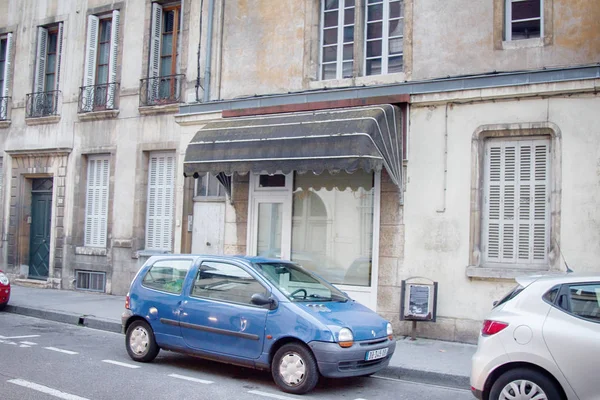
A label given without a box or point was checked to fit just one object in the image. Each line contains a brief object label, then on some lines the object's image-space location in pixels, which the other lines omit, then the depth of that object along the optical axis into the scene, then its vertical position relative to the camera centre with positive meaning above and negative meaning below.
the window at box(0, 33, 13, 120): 18.44 +4.33
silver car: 5.65 -0.89
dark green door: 17.45 -0.07
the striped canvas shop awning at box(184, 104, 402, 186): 10.43 +1.61
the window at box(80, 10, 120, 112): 16.36 +4.42
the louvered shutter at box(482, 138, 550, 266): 10.27 +0.69
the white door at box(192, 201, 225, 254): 13.73 +0.13
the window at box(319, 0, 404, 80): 12.09 +3.90
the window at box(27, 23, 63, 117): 17.61 +4.39
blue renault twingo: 7.27 -1.02
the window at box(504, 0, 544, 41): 10.67 +3.76
